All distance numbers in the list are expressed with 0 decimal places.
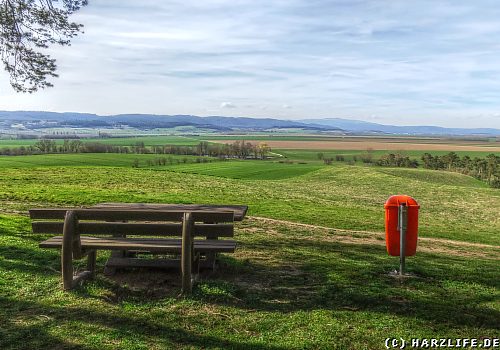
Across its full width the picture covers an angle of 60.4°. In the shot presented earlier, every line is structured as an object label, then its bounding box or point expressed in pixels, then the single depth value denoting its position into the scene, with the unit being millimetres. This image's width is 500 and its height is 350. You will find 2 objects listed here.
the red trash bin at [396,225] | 7121
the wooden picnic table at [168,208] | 6895
